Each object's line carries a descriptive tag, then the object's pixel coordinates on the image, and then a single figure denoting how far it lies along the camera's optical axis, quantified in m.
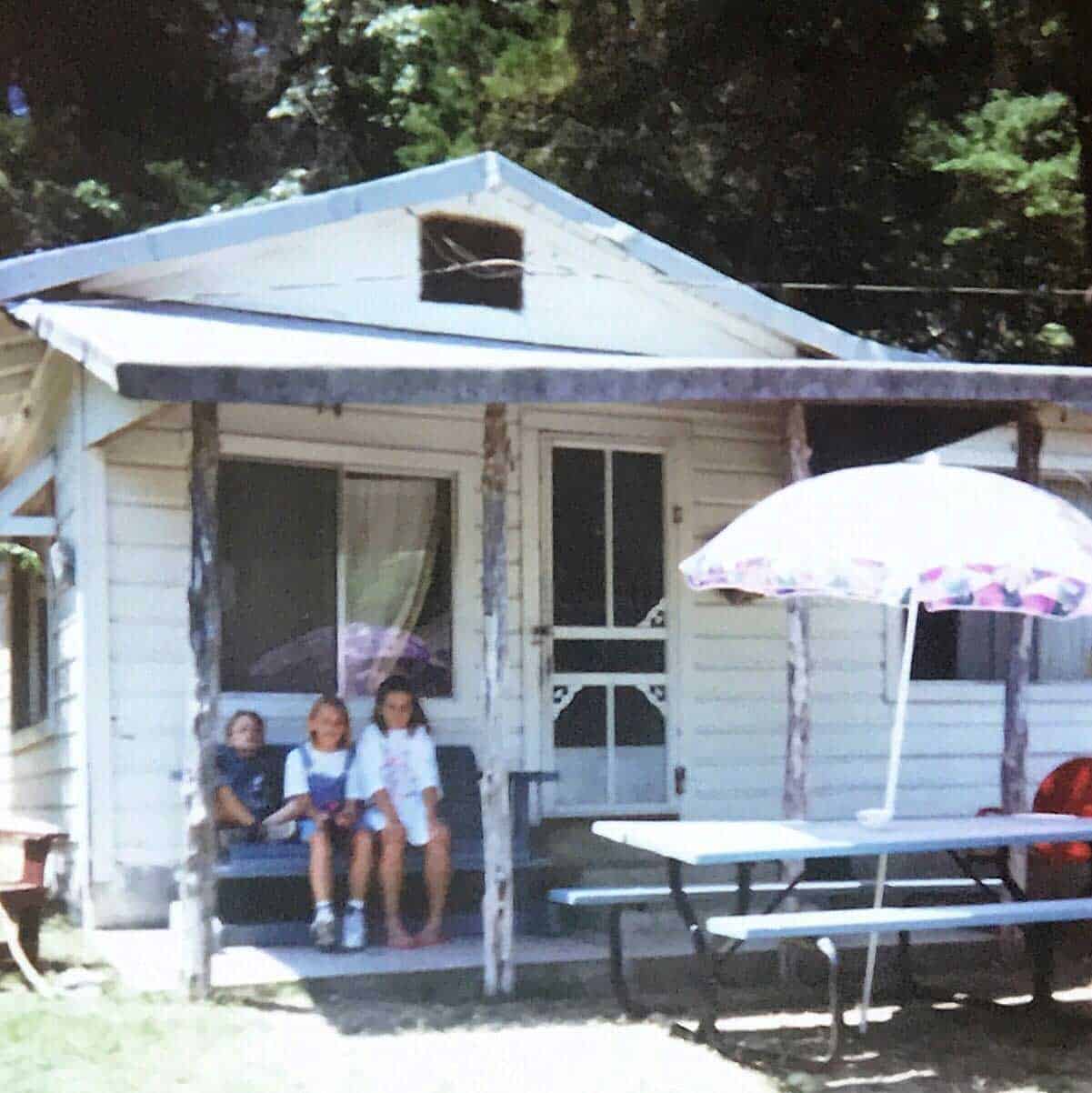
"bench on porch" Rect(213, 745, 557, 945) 7.96
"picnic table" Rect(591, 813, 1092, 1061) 6.02
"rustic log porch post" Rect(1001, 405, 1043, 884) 8.44
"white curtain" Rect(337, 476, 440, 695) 9.41
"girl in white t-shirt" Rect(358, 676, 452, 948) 7.91
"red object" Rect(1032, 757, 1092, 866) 8.57
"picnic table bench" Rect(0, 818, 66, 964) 7.46
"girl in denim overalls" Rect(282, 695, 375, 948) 7.76
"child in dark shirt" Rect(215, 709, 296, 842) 8.20
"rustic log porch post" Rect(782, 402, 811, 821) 7.99
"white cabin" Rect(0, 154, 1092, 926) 8.70
